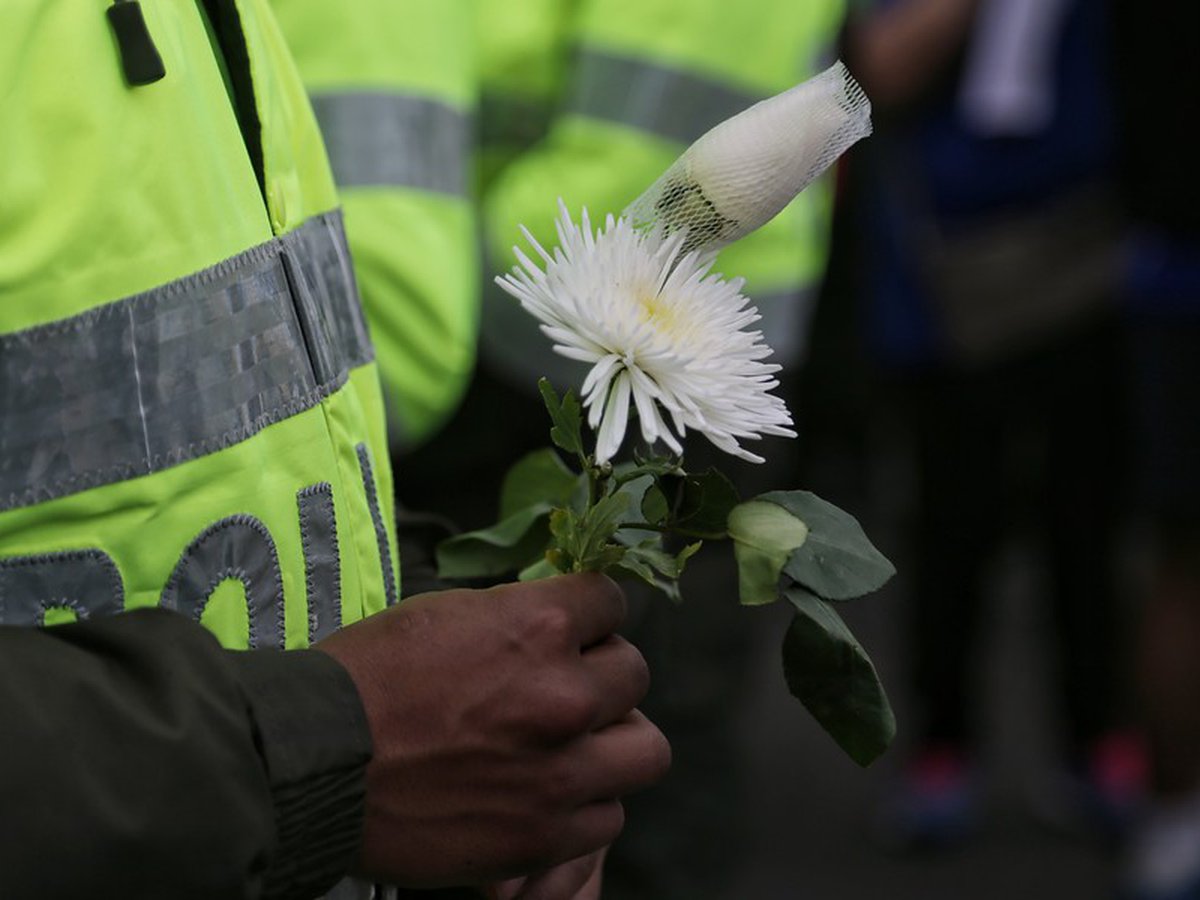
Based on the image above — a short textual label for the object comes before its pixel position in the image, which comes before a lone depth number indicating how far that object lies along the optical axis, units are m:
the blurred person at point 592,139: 4.64
